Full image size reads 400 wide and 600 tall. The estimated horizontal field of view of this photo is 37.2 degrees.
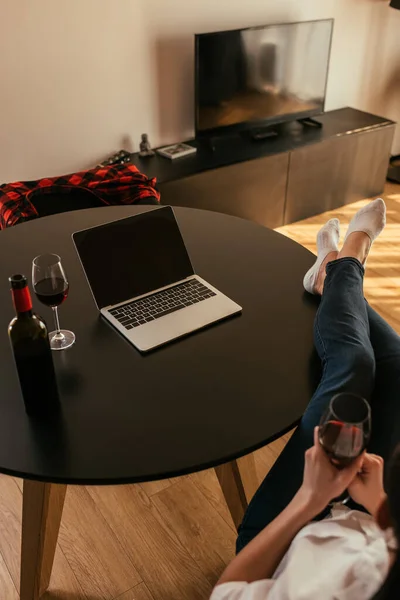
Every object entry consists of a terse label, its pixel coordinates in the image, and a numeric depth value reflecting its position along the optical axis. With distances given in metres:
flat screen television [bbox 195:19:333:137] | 3.01
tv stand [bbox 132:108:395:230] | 3.00
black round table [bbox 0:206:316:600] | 1.05
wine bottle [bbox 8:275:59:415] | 1.01
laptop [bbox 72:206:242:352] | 1.35
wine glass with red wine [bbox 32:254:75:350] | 1.25
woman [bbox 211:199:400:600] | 0.87
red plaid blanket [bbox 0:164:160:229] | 2.19
